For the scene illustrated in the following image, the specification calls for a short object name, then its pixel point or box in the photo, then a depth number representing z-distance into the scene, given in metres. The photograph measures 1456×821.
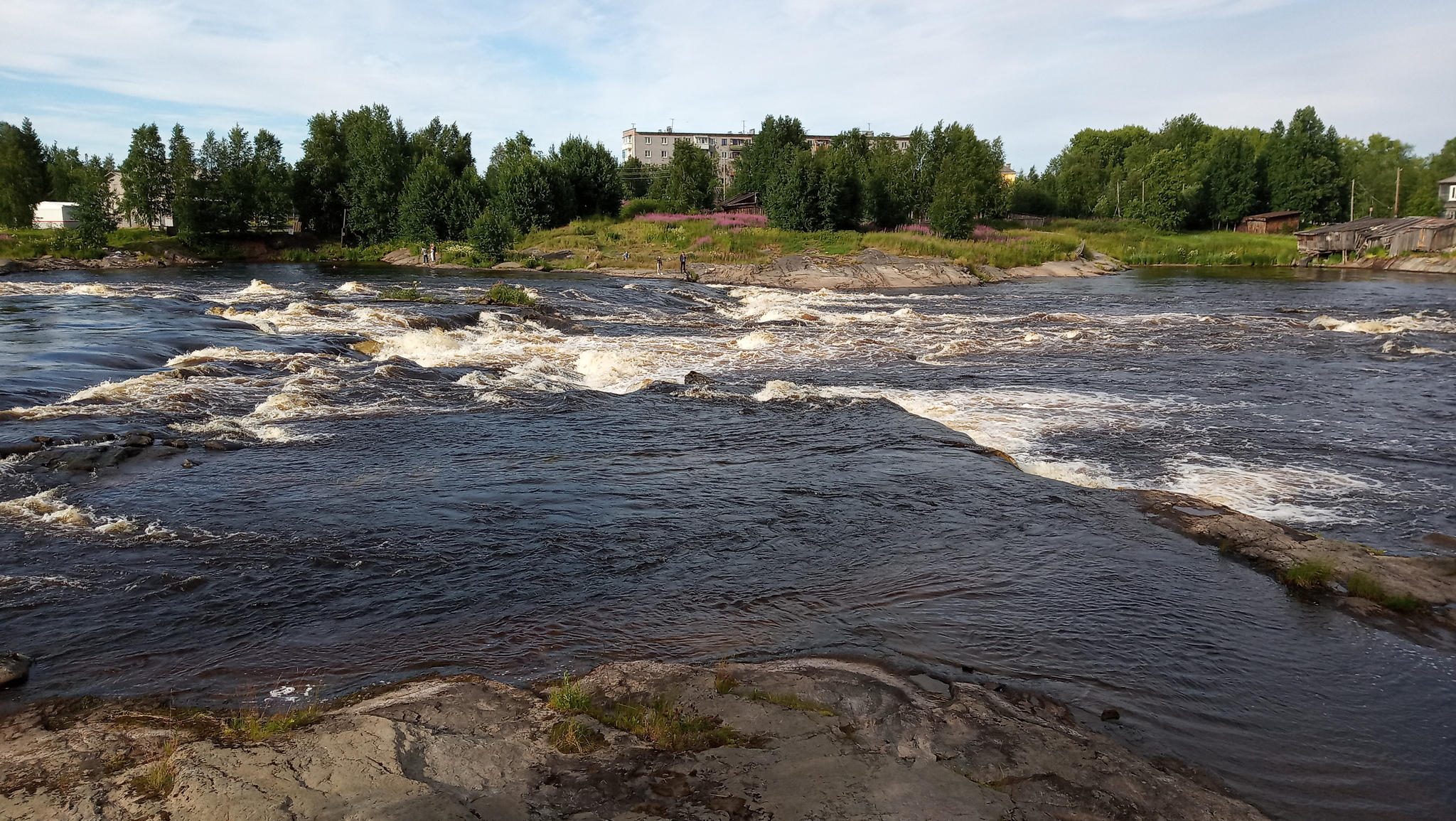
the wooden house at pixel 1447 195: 85.81
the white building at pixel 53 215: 82.50
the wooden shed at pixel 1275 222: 86.50
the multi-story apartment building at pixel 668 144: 151.12
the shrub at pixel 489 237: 64.31
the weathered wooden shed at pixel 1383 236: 62.12
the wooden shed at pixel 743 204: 84.50
